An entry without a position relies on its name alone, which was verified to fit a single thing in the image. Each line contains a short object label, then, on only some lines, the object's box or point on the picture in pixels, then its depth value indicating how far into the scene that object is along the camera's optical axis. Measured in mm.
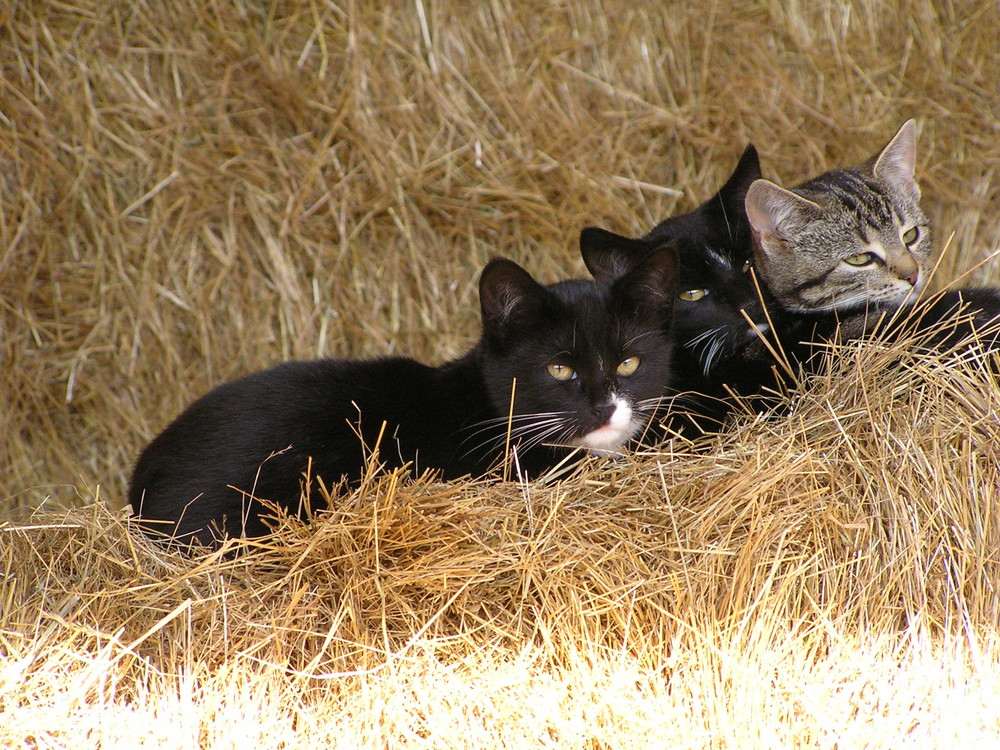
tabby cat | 5592
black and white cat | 5538
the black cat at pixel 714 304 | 5591
